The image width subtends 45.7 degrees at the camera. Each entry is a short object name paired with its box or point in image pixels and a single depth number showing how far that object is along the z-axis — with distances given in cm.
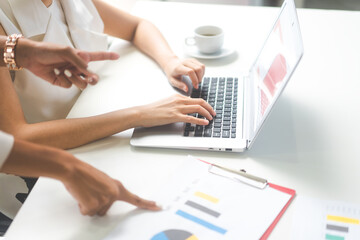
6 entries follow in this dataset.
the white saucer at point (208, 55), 137
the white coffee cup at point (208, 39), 136
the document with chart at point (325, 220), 77
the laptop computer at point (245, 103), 93
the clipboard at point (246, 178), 86
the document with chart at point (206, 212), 78
